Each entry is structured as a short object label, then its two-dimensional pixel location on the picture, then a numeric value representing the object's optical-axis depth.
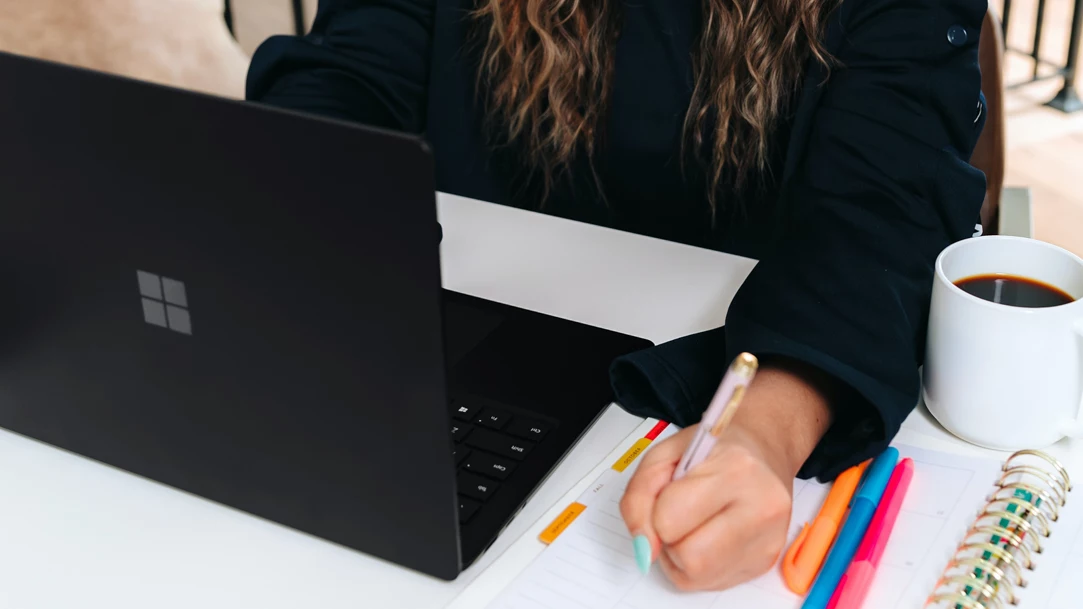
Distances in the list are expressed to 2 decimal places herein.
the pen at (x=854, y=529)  0.50
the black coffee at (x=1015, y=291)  0.62
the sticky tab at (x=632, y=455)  0.61
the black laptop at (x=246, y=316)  0.42
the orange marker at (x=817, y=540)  0.52
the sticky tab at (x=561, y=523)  0.56
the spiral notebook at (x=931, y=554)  0.50
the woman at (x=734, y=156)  0.58
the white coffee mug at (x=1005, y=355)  0.56
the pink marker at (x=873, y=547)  0.50
